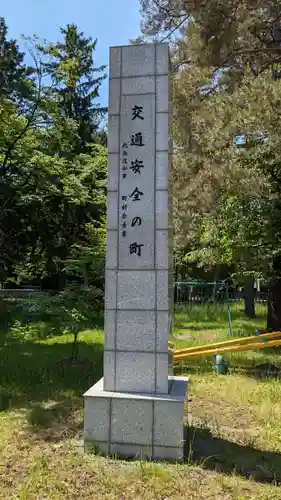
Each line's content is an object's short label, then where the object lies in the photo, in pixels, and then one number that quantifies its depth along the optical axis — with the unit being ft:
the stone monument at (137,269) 12.03
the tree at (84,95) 71.20
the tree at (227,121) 24.98
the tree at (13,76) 32.55
